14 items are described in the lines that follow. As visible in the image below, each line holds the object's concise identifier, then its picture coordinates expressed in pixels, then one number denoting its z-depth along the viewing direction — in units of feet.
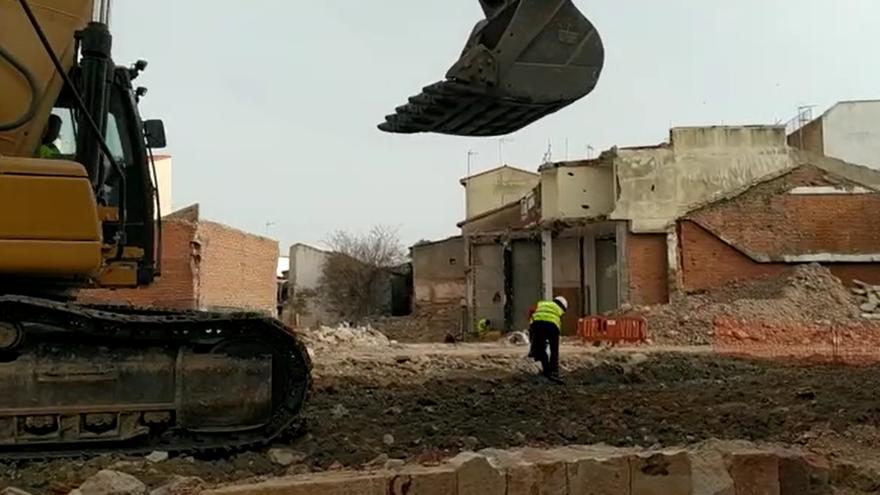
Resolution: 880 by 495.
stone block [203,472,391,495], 16.53
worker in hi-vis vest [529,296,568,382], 44.21
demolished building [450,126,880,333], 99.45
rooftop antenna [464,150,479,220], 155.33
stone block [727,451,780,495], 18.29
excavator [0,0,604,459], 20.17
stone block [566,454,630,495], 17.87
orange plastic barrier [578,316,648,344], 86.69
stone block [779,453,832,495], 18.62
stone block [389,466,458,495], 17.04
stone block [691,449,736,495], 18.04
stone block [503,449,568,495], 17.39
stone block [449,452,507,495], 17.17
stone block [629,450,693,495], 17.99
